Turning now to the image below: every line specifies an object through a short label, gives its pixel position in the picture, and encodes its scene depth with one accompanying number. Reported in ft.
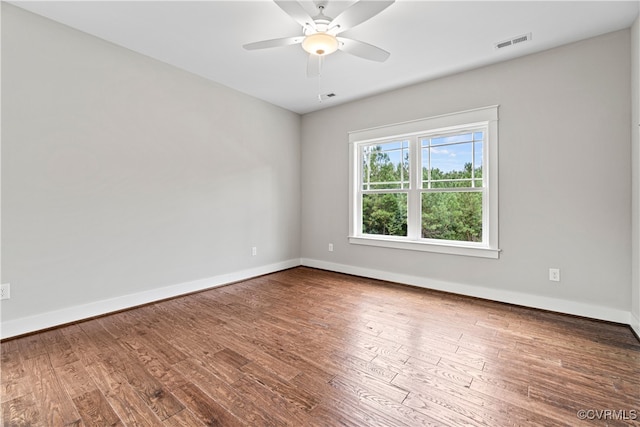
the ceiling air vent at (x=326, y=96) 13.89
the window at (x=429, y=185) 11.30
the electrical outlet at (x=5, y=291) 7.61
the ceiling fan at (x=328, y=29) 6.28
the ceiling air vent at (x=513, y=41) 8.99
